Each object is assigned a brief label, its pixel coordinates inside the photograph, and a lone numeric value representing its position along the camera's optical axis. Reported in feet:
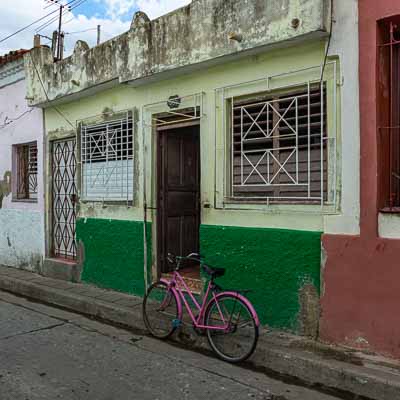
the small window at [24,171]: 31.37
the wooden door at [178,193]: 22.66
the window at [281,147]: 16.51
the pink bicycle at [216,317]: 15.37
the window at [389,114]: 14.58
